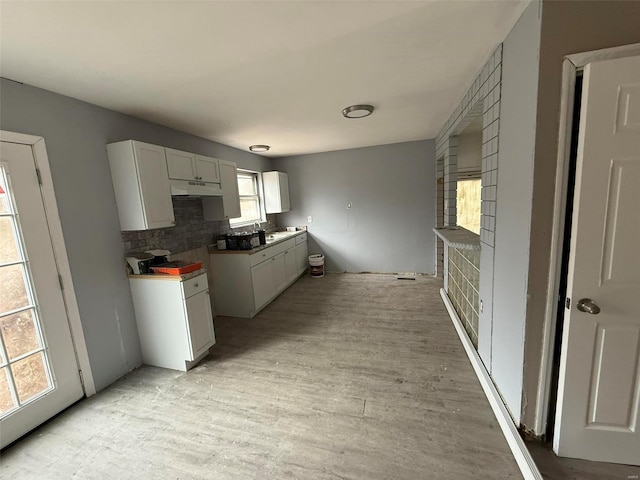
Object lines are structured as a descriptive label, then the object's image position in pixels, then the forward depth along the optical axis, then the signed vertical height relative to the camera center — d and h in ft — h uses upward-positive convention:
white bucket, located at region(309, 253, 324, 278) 16.34 -3.74
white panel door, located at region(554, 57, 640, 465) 3.70 -1.44
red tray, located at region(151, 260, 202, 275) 7.58 -1.60
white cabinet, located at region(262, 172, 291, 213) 15.53 +0.94
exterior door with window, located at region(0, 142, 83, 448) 5.56 -1.98
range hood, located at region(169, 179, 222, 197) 8.50 +0.82
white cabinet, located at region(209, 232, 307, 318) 11.17 -3.15
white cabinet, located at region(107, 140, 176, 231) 7.37 +0.94
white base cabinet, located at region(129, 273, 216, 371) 7.67 -3.16
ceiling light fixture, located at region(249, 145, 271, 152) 13.14 +3.04
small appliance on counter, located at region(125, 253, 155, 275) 7.88 -1.46
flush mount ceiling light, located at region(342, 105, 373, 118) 8.45 +2.99
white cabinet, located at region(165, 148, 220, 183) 8.47 +1.59
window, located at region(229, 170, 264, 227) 14.64 +0.61
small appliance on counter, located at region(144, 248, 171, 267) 8.31 -1.35
